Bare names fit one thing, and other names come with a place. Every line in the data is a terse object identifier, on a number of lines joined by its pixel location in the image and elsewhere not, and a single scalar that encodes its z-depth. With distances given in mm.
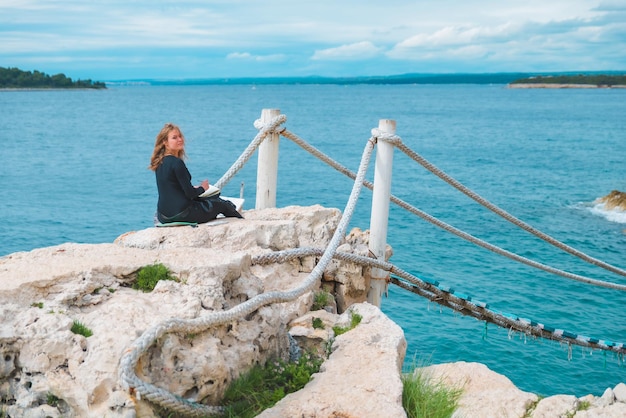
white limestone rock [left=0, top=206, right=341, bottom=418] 4648
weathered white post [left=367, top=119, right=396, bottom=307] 8203
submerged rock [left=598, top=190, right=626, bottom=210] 25797
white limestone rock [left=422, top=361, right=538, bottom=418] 6586
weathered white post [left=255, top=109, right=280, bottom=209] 8680
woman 7527
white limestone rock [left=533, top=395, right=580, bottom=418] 6617
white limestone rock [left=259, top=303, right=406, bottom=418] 4941
